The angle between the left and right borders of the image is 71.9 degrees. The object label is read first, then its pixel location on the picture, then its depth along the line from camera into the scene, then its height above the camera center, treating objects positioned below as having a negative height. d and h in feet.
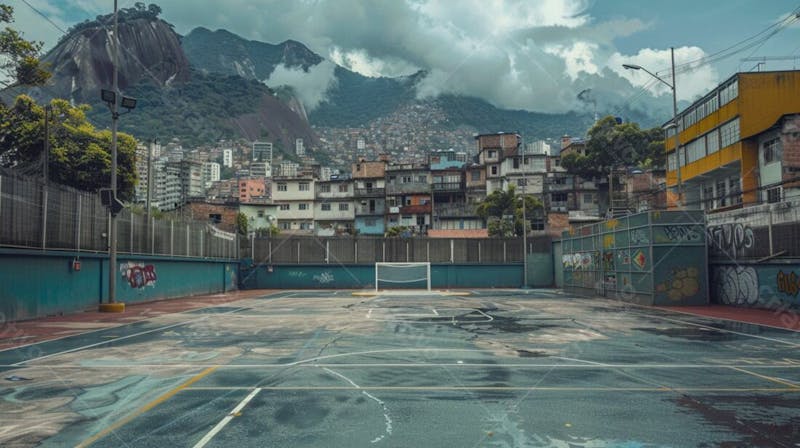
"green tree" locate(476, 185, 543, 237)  234.99 +19.24
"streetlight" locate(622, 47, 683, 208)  104.66 +33.15
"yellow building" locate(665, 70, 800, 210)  117.91 +27.37
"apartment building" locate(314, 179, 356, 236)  298.97 +25.46
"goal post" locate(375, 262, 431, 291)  167.84 -6.81
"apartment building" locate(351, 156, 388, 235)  290.76 +30.80
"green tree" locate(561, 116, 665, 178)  265.34 +50.52
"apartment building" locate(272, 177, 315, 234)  302.25 +28.67
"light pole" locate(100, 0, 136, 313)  77.66 +12.78
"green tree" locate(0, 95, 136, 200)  135.03 +29.94
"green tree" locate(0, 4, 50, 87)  95.09 +33.81
